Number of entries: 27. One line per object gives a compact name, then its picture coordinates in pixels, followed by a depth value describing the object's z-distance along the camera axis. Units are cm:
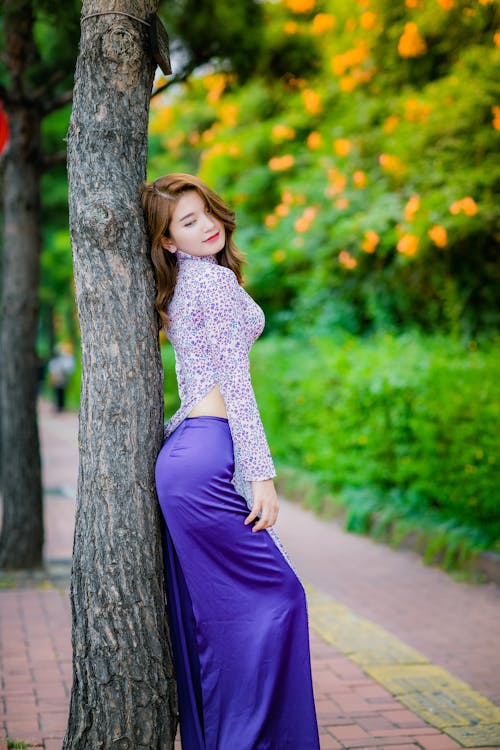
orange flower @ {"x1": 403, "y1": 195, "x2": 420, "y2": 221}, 843
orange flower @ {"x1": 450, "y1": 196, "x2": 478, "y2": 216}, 786
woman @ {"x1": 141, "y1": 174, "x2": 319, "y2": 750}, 282
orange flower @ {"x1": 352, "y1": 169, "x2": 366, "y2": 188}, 999
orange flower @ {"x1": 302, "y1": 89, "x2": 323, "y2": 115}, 1131
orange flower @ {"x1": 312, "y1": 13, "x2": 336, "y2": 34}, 1070
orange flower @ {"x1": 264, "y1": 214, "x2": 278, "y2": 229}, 1223
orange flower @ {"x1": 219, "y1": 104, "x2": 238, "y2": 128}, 1352
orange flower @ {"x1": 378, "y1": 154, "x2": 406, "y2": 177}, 912
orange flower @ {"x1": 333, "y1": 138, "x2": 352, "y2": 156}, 1017
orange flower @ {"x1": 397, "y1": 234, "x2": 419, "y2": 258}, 838
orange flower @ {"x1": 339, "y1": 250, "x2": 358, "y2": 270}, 962
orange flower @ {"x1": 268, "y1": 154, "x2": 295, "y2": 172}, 1136
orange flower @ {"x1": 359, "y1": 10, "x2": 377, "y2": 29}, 963
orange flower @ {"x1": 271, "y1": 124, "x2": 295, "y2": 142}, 1195
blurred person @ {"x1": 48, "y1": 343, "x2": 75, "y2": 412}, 2509
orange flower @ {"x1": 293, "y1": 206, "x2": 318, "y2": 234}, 1045
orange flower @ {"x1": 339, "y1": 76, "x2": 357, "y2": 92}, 1052
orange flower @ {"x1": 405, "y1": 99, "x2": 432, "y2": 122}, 892
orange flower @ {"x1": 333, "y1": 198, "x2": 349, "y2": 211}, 1004
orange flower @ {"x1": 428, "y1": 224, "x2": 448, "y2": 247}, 813
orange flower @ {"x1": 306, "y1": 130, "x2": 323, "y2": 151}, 1137
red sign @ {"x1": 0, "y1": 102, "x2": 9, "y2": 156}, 624
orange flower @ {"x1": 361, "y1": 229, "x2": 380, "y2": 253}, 912
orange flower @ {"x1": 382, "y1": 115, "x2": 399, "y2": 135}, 960
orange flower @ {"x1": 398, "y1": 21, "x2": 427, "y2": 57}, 917
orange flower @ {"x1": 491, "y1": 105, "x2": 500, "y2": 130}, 769
